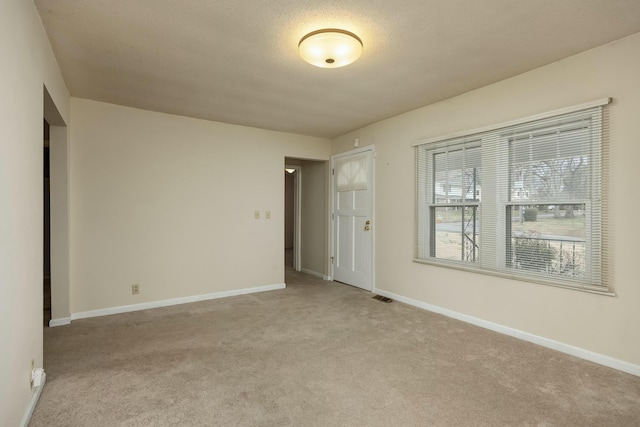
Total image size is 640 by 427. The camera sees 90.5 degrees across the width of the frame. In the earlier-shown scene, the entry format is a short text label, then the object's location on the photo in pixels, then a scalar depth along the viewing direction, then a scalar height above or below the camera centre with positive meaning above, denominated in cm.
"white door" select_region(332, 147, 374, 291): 461 -9
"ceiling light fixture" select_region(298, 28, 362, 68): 214 +115
